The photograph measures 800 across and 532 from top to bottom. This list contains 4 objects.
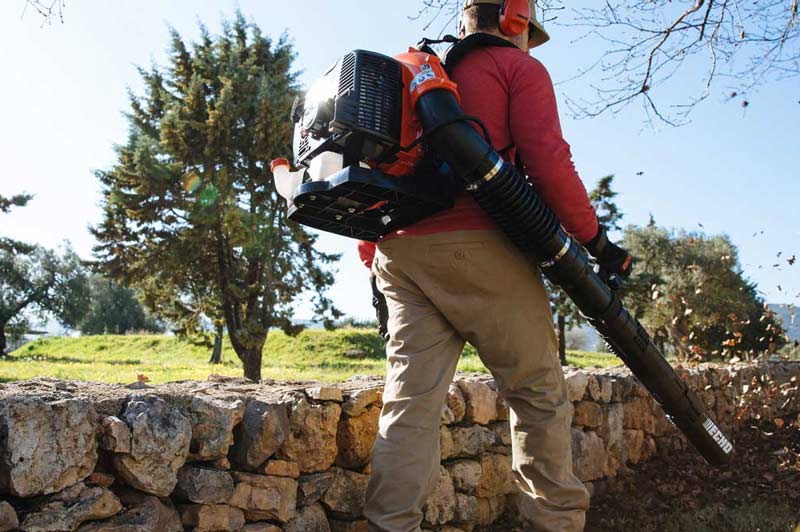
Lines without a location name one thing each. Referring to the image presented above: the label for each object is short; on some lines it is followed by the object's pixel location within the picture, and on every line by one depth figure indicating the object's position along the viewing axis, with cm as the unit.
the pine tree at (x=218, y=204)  1488
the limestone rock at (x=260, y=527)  259
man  237
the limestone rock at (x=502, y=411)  412
